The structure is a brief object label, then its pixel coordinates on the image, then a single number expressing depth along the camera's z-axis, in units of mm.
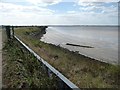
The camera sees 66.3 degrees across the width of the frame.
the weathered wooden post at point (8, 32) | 7384
